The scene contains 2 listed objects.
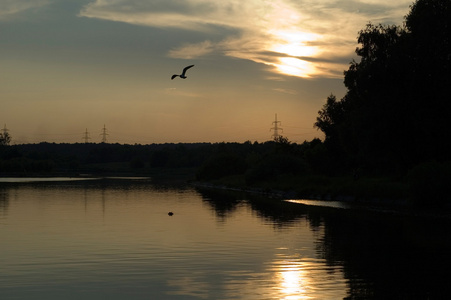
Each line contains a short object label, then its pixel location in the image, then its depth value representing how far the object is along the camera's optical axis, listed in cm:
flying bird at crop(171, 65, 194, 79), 5125
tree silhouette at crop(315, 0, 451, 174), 6775
